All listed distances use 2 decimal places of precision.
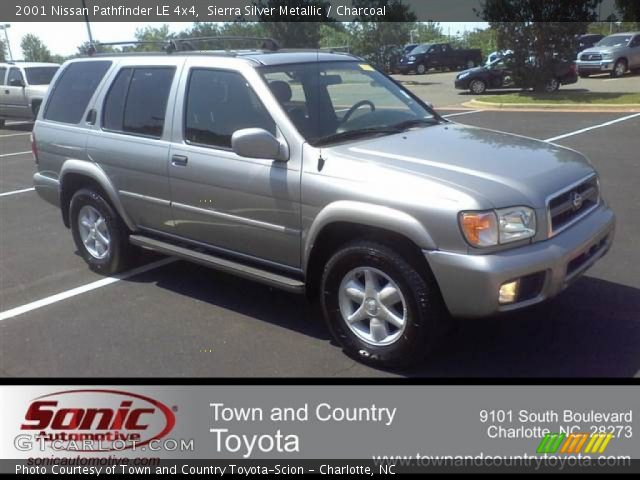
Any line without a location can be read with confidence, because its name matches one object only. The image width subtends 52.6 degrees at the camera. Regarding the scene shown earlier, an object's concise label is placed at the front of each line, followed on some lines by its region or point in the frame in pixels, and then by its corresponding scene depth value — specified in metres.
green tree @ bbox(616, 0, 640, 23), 29.83
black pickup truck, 35.41
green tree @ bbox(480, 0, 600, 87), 19.41
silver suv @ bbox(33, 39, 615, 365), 3.60
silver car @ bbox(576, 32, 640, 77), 26.31
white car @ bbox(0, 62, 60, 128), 17.55
